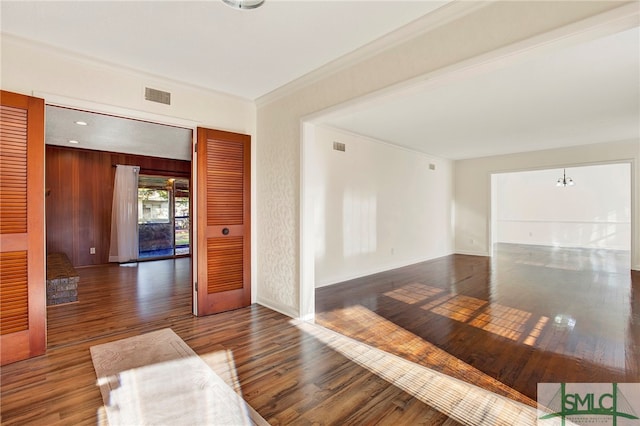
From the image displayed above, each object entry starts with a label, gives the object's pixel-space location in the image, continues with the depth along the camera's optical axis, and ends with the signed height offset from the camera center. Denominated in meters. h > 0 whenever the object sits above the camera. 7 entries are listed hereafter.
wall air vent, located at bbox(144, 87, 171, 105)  3.24 +1.31
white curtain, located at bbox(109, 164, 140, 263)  7.05 -0.06
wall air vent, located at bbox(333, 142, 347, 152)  5.22 +1.18
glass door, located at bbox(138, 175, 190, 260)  7.86 -0.09
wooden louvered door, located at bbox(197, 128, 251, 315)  3.56 -0.09
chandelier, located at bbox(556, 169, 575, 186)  9.31 +1.00
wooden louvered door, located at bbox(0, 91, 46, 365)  2.46 -0.12
